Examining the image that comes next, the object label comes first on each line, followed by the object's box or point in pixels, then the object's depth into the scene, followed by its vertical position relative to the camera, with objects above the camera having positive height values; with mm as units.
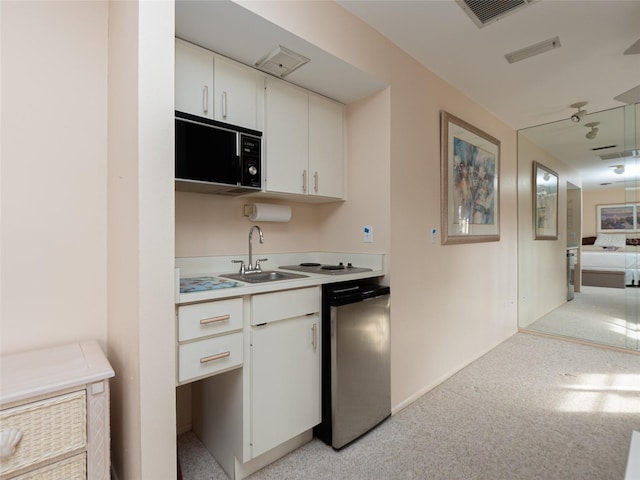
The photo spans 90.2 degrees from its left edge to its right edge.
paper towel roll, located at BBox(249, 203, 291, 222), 2178 +184
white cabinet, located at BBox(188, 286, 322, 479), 1633 -829
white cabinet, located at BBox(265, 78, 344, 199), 2074 +679
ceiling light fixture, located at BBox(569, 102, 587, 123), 3443 +1386
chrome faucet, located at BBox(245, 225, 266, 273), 2165 -169
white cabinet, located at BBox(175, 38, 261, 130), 1687 +867
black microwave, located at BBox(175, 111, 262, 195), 1616 +452
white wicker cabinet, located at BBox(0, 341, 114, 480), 1004 -600
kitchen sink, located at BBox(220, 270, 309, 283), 1831 -235
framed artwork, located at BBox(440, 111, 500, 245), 2812 +541
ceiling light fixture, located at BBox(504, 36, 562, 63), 2285 +1401
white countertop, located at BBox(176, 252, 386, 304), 1488 -200
